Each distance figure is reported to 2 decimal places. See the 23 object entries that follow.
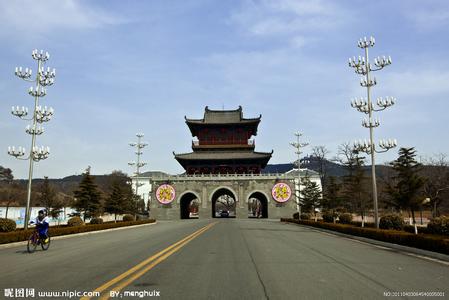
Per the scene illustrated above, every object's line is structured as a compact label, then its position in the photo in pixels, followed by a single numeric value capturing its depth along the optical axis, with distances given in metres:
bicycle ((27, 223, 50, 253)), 12.68
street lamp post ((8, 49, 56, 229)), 22.53
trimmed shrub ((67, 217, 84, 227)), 24.94
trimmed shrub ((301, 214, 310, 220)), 43.81
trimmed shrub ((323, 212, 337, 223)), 32.28
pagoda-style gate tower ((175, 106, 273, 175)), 60.88
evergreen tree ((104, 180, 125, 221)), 45.88
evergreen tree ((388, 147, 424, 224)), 37.41
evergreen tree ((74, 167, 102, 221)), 39.91
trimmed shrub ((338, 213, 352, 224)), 29.56
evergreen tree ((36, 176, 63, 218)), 50.78
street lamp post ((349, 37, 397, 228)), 22.22
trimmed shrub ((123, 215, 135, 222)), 39.38
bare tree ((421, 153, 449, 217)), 40.03
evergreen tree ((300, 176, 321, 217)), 44.97
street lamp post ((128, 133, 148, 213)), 51.91
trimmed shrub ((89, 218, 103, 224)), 32.34
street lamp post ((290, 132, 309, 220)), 51.57
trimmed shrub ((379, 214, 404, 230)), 20.74
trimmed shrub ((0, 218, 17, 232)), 17.33
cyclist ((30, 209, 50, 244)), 12.73
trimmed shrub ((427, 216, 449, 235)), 15.71
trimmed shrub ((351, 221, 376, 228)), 23.91
